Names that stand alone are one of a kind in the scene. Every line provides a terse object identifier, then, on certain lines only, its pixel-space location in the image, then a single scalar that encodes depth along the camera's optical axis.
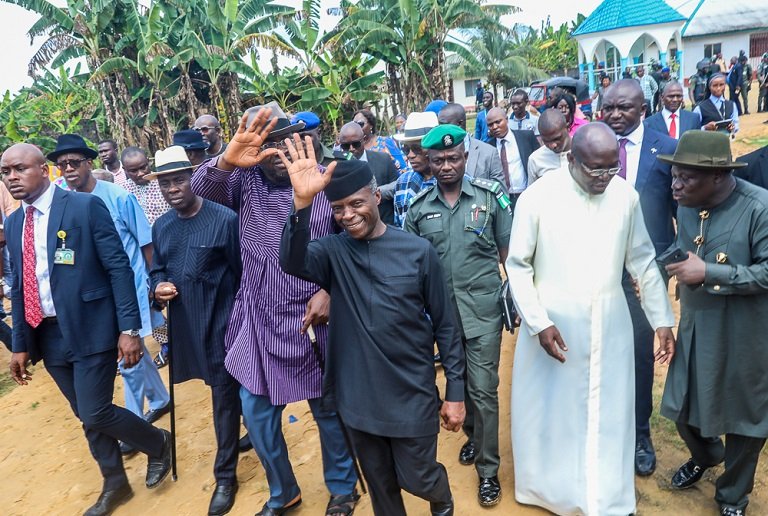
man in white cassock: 2.96
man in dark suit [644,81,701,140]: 4.56
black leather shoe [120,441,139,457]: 4.55
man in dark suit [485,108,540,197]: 6.19
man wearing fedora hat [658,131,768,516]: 2.71
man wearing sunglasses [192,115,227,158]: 6.38
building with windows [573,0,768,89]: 21.61
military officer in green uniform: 3.39
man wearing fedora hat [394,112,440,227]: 4.16
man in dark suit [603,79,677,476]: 3.54
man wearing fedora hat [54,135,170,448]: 4.61
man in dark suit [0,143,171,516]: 3.56
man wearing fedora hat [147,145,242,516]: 3.55
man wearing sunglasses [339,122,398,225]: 5.42
